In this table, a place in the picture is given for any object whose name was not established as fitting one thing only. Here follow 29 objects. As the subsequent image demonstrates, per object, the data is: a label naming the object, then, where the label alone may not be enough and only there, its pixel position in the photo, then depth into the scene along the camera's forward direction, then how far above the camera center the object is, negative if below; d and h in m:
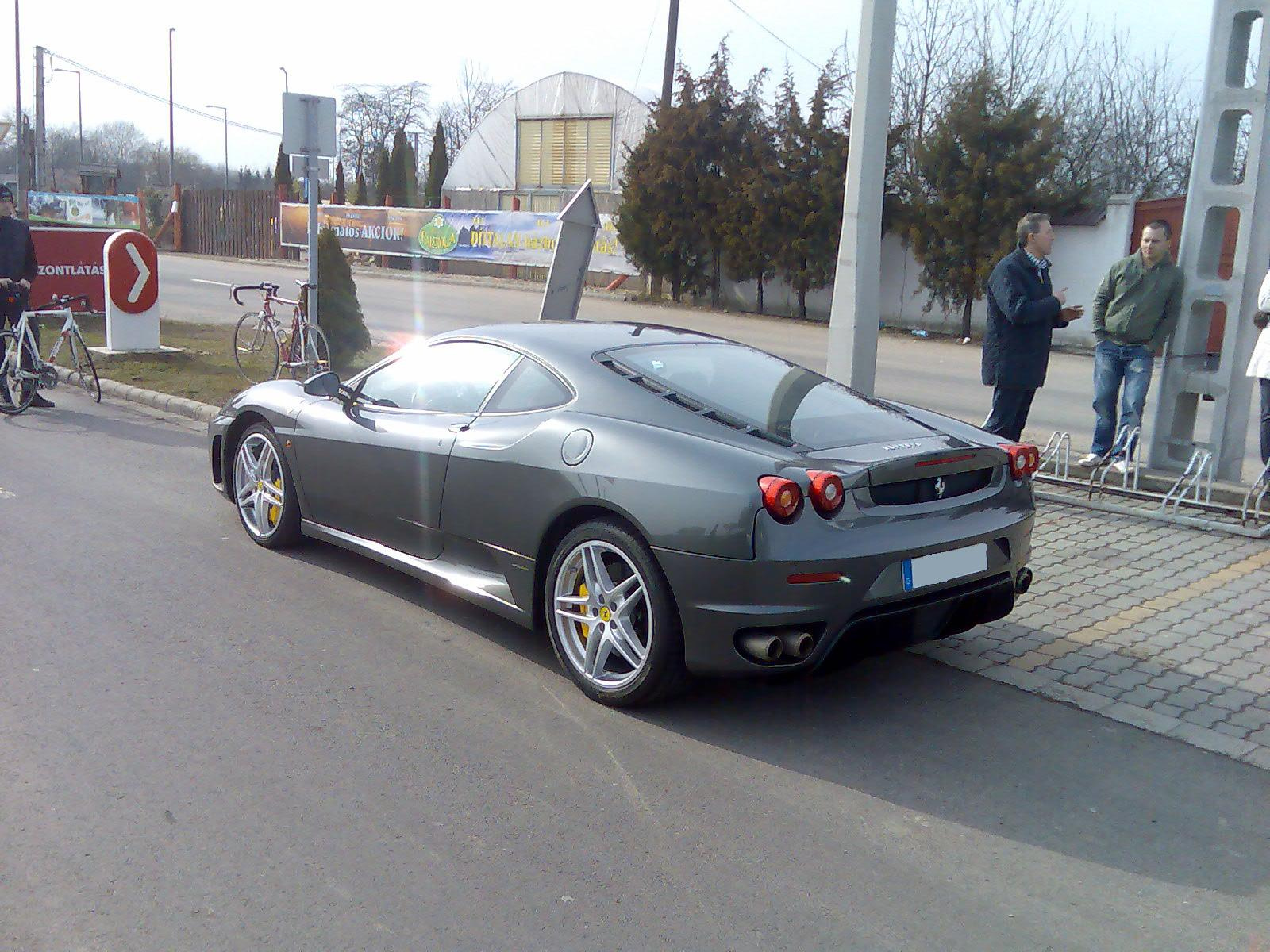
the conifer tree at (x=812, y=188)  23.33 +1.98
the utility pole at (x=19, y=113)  39.56 +4.81
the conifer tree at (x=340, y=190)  42.75 +2.64
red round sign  13.64 -0.23
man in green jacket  8.27 -0.13
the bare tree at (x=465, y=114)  73.56 +9.65
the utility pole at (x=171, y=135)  71.12 +7.17
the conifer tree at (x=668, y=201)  25.83 +1.76
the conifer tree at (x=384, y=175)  45.06 +3.41
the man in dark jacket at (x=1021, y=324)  7.75 -0.14
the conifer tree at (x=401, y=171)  45.22 +3.61
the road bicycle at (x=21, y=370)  10.33 -1.08
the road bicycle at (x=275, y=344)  12.36 -0.90
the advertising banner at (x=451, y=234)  30.03 +0.96
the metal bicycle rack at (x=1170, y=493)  7.43 -1.23
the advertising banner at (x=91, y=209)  48.66 +1.65
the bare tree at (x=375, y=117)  71.62 +8.93
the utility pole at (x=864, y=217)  7.67 +0.49
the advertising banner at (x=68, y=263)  16.50 -0.21
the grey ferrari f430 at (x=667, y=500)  4.02 -0.80
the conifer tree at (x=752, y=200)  24.31 +1.76
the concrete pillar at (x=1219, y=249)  7.96 +0.43
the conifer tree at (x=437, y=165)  44.34 +3.85
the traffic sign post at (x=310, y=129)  11.03 +1.21
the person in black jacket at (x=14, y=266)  10.54 -0.18
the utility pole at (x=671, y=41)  28.91 +5.78
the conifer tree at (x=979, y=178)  20.55 +2.10
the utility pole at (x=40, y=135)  41.34 +3.88
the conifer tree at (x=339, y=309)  13.43 -0.51
